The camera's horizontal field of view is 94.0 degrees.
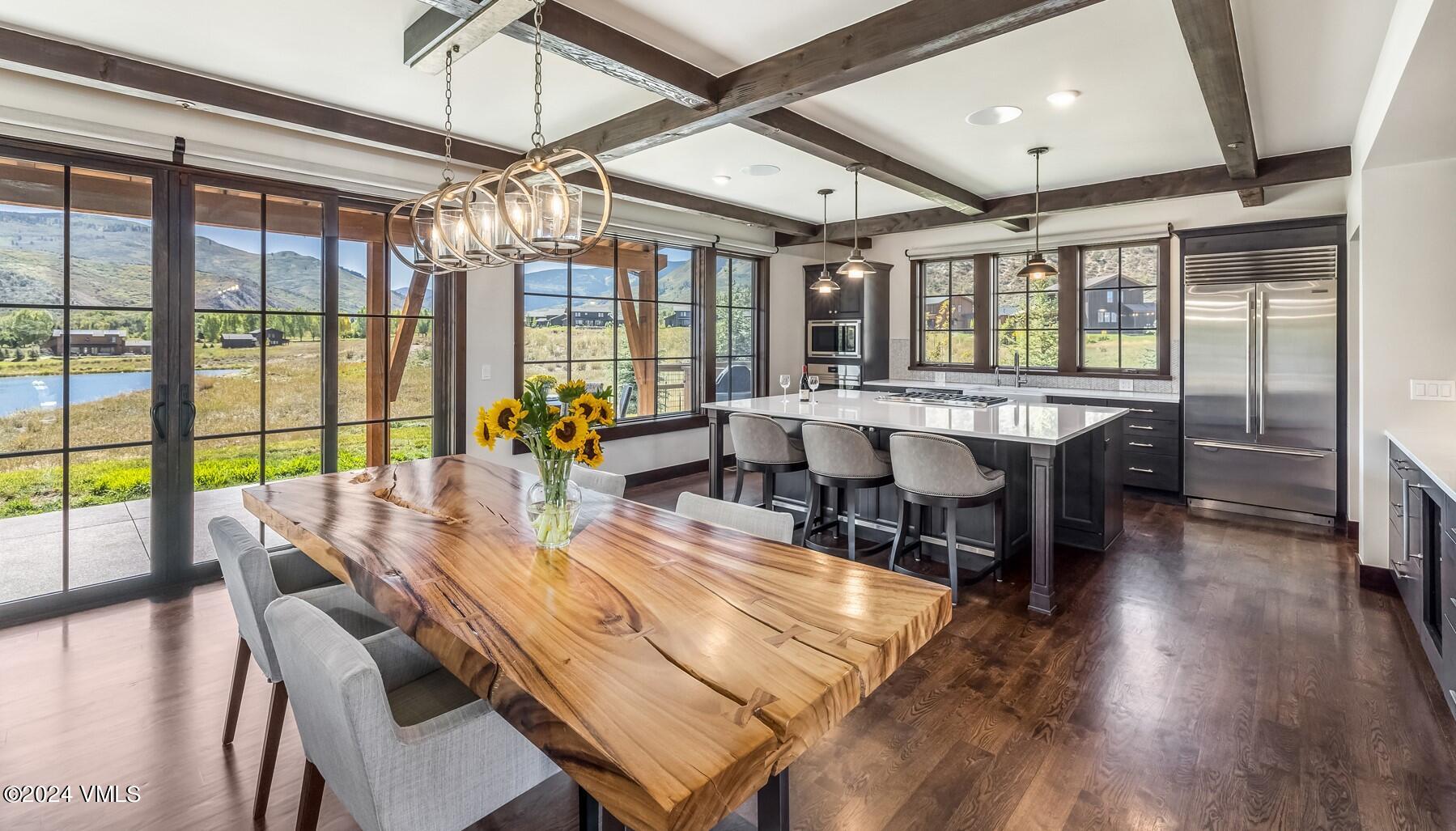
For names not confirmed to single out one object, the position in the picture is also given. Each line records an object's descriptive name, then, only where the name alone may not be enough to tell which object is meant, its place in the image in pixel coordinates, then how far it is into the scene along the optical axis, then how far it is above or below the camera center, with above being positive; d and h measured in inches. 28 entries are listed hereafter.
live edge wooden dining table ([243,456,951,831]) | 36.8 -16.3
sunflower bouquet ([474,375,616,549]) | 68.4 -2.0
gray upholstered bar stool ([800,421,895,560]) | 143.3 -9.9
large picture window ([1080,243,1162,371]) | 230.2 +38.0
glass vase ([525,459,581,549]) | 71.2 -9.7
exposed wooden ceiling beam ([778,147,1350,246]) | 166.1 +65.5
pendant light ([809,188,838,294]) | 216.3 +41.9
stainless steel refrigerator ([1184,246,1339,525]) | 184.4 +9.9
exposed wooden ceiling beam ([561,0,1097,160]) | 88.4 +54.4
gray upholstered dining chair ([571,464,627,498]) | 106.7 -10.5
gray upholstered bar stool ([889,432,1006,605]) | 127.8 -11.9
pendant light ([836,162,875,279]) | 193.6 +42.8
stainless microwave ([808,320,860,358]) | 285.6 +33.0
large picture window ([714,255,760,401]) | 270.2 +35.7
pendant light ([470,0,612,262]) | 78.4 +25.2
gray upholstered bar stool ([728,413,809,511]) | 160.7 -7.4
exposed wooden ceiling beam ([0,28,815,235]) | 107.6 +58.9
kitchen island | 132.1 -9.0
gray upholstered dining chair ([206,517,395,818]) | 69.0 -21.7
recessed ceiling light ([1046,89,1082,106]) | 129.9 +62.0
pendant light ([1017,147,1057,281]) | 173.9 +38.2
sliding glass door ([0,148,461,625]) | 124.3 +11.5
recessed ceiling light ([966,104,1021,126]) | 138.9 +62.8
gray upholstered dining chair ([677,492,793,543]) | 80.6 -12.7
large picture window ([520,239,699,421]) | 210.8 +31.2
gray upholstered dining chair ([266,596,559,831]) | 45.2 -24.0
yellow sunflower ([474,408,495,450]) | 70.1 -1.8
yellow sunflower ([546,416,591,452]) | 67.7 -1.8
